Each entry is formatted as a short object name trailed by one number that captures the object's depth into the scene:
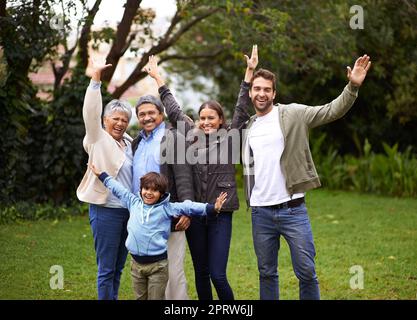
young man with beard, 4.55
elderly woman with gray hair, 4.83
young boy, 4.57
